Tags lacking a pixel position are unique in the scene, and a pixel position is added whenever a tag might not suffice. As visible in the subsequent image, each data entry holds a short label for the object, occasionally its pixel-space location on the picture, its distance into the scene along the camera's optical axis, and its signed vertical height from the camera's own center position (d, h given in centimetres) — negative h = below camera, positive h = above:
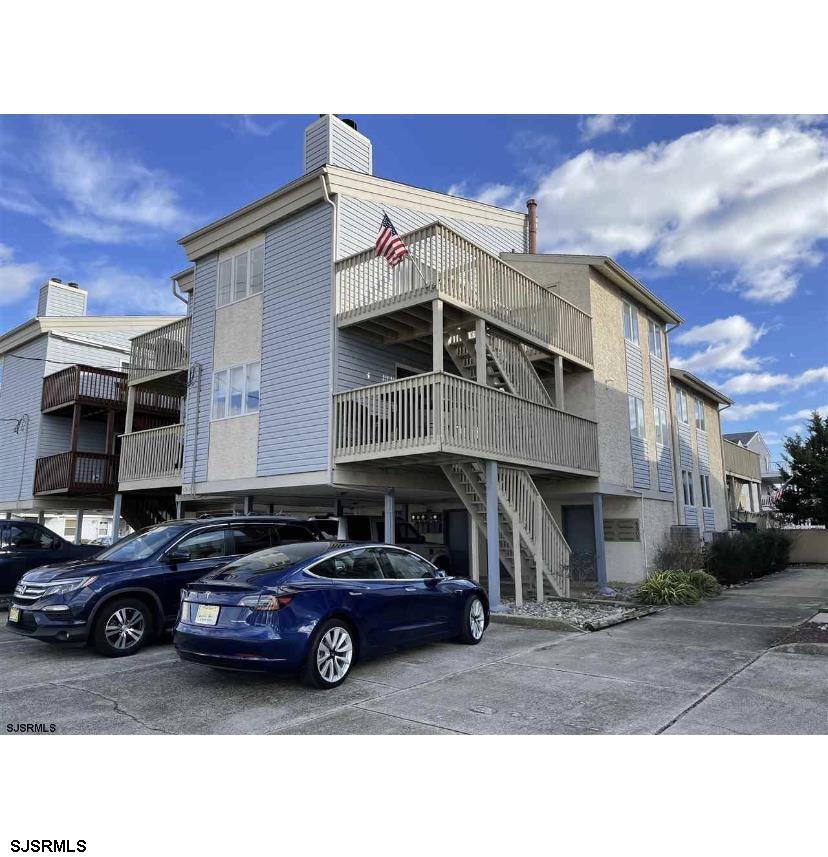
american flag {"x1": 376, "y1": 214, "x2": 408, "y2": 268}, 1152 +527
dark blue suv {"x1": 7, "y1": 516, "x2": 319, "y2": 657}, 759 -50
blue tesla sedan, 600 -66
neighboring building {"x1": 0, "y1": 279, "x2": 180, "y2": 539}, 2070 +460
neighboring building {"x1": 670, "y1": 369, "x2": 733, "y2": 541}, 2206 +325
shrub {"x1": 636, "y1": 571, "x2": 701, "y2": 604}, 1308 -96
